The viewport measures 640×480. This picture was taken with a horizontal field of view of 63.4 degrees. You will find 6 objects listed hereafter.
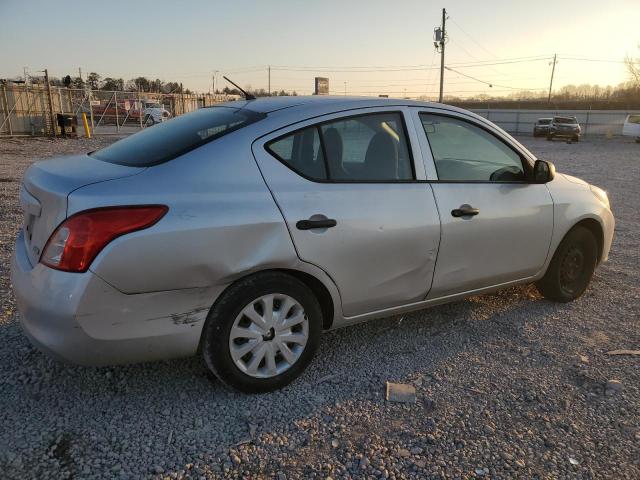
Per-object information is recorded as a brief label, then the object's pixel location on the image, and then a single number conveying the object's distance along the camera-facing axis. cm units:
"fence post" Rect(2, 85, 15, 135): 2174
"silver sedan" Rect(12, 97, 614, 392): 244
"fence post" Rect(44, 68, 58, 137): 2295
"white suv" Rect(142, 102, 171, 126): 3519
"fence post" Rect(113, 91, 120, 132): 2803
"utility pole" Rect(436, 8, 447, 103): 4650
